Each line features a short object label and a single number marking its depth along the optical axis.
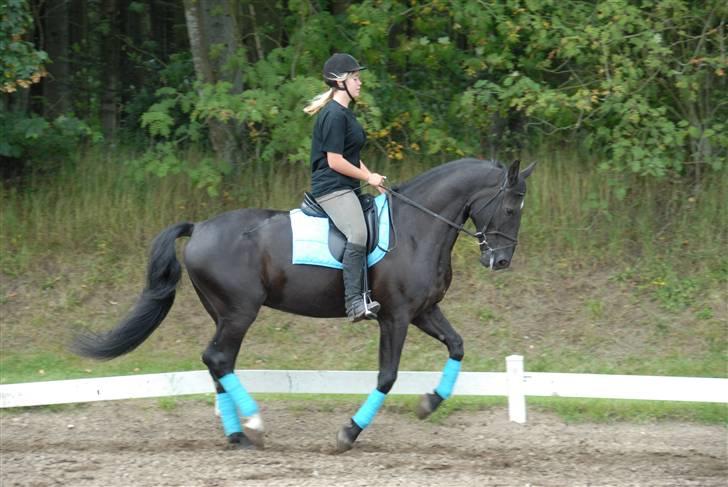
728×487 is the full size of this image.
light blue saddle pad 15.12
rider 14.72
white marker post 16.33
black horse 15.14
